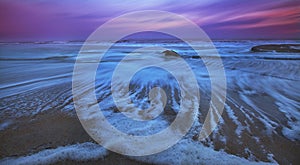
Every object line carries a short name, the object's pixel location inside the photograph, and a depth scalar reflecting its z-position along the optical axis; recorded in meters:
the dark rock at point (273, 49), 14.84
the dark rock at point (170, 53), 11.69
